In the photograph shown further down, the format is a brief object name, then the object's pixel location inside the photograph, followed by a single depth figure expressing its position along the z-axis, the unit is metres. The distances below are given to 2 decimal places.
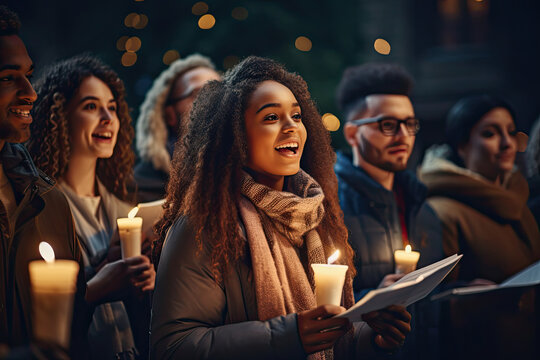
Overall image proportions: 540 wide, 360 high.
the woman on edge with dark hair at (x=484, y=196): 4.24
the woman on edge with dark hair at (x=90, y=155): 3.18
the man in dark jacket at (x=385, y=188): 3.75
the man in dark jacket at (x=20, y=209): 2.36
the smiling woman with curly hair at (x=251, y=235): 2.21
